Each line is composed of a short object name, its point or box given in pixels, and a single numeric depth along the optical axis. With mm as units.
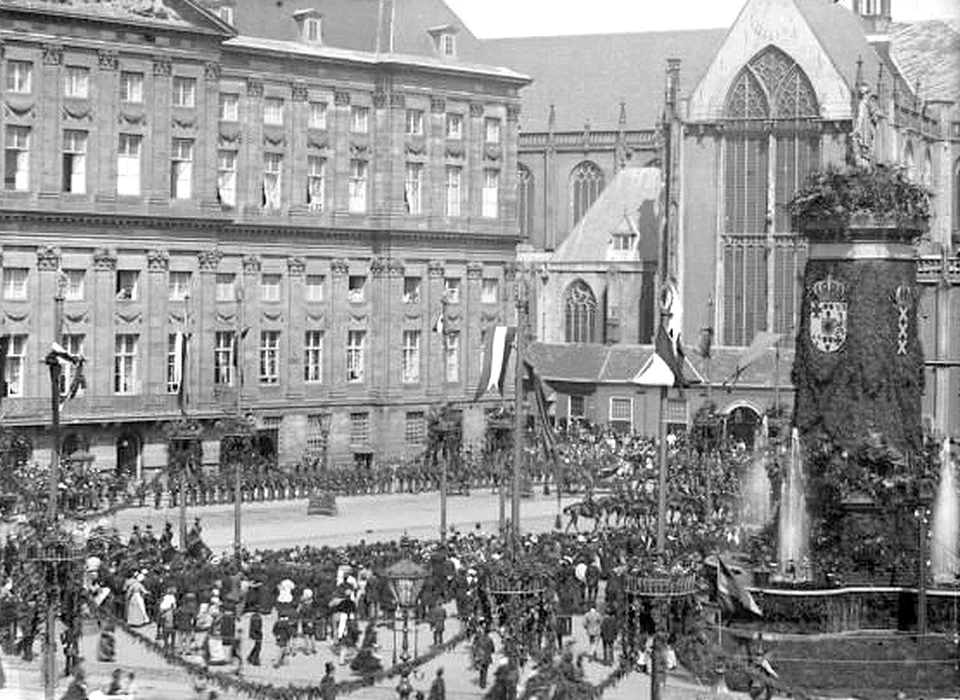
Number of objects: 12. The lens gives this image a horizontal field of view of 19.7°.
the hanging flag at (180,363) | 74500
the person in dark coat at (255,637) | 52156
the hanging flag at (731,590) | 48375
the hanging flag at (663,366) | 44375
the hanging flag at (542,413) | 56978
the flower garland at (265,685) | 46781
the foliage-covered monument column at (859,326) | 57562
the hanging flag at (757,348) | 115125
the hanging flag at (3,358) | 60062
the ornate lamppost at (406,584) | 51844
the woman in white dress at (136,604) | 55500
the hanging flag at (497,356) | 56562
